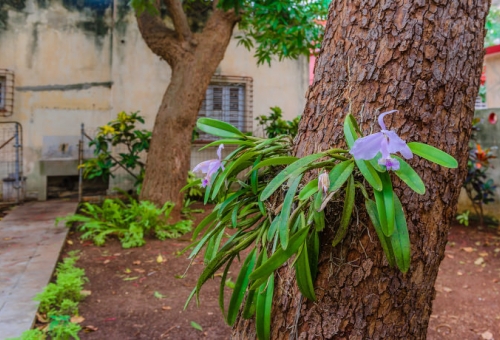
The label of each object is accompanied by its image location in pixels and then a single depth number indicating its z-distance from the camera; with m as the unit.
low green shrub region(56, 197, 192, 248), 4.53
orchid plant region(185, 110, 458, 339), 0.88
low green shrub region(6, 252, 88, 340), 2.28
